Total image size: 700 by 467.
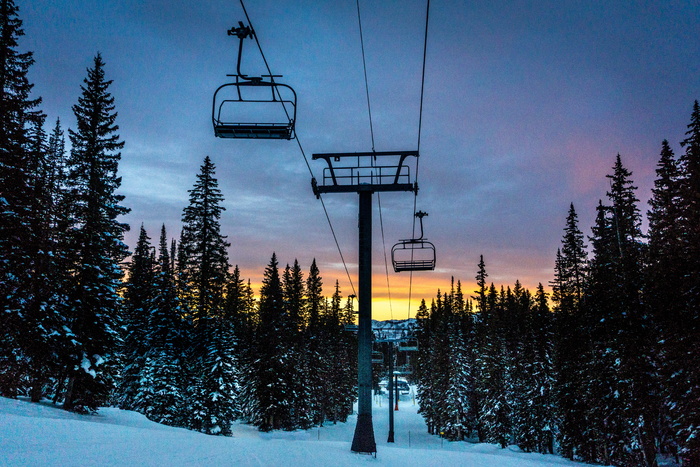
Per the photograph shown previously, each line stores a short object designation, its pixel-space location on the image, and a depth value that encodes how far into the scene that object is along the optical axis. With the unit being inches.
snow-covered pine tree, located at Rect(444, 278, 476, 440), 2247.8
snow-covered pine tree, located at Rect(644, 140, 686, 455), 938.1
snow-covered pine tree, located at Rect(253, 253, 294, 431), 1808.6
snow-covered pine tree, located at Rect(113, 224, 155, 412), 1531.7
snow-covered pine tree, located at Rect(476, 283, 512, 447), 1978.3
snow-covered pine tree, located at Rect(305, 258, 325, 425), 2303.0
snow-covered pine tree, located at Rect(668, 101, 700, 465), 848.9
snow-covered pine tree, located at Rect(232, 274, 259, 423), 1948.9
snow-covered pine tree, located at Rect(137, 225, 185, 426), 1393.9
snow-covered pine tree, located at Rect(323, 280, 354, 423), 2583.7
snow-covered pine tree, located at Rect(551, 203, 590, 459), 1347.9
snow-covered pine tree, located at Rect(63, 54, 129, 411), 999.6
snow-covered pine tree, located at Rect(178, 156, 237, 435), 1483.8
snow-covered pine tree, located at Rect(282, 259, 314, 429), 1961.1
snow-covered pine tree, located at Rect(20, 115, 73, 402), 871.1
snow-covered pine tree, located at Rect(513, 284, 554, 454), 1722.4
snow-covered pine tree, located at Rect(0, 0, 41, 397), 815.1
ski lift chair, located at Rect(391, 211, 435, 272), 879.7
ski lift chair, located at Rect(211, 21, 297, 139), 350.3
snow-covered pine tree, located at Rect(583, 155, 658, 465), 1078.4
